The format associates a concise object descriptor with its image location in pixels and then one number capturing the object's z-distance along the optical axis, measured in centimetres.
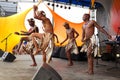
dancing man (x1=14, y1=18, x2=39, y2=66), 780
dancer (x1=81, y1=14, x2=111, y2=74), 664
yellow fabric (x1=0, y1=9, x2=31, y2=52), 1078
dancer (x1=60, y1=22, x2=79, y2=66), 827
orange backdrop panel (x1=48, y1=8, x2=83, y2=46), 1106
